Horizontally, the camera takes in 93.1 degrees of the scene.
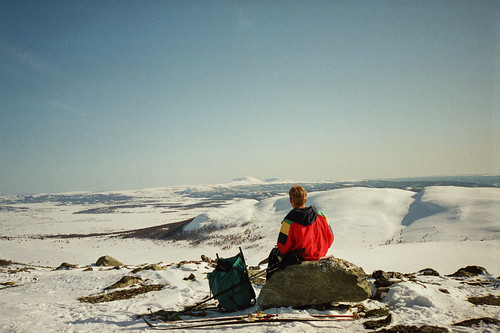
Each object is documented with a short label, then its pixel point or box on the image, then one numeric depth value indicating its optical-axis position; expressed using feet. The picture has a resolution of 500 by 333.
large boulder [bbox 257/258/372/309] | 13.93
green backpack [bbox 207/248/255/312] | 14.90
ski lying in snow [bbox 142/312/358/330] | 12.28
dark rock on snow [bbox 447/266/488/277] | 22.93
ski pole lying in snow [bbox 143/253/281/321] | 14.64
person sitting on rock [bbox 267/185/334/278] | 13.89
